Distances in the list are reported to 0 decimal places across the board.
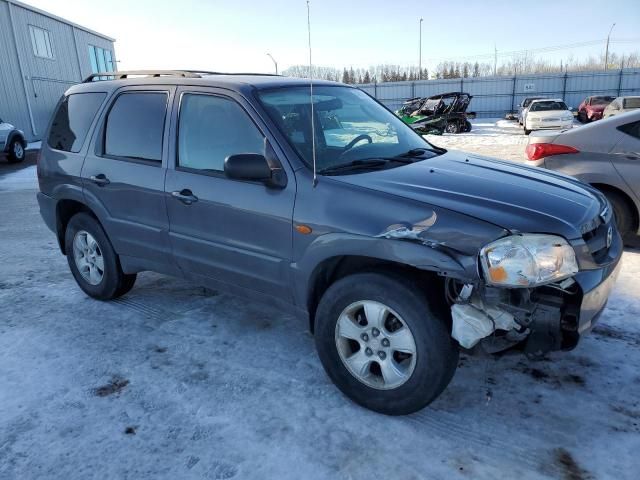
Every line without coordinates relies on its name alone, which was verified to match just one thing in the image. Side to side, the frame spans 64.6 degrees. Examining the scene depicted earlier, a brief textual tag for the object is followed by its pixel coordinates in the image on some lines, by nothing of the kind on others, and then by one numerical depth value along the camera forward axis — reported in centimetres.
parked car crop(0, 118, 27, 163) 1496
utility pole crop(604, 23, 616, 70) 6356
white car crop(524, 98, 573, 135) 2114
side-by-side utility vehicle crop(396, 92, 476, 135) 2328
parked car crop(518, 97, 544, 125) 2368
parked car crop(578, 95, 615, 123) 2582
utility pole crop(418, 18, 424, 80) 5738
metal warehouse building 2156
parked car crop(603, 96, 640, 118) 2091
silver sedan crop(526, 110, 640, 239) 513
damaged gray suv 249
